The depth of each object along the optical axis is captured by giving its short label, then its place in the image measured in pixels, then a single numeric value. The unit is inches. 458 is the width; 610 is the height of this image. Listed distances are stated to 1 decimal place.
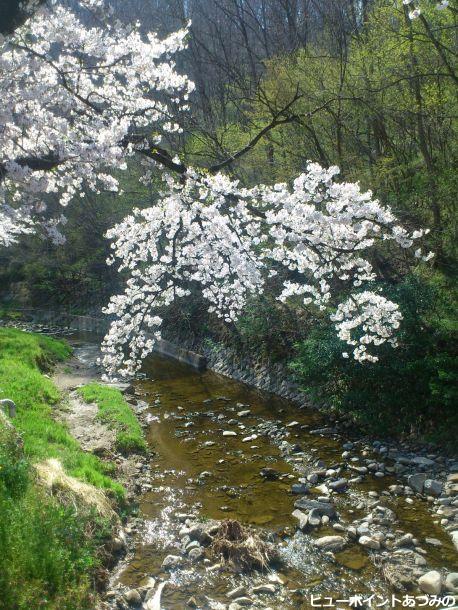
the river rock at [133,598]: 189.8
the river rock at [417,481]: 279.2
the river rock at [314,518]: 244.1
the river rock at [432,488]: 273.0
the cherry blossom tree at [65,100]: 193.8
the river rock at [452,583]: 192.7
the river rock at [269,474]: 300.8
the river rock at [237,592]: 194.5
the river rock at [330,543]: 224.4
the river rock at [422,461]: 307.8
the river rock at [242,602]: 188.4
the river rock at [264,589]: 196.9
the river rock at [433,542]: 225.9
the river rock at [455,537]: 224.1
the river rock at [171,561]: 215.0
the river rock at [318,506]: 253.3
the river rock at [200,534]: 230.1
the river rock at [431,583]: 192.9
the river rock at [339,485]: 282.2
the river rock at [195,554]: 219.9
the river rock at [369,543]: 222.7
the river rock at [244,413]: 418.6
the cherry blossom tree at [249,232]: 209.3
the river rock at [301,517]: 242.8
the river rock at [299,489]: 280.3
